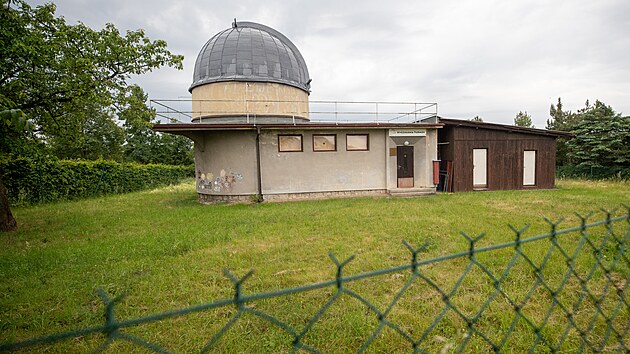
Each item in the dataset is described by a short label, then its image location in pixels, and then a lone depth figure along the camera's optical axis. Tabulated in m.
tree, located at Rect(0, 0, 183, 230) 6.69
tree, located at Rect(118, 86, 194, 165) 36.06
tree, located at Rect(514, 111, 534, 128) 39.44
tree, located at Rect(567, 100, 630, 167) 19.17
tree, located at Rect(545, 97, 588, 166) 25.72
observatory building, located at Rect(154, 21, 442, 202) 12.27
